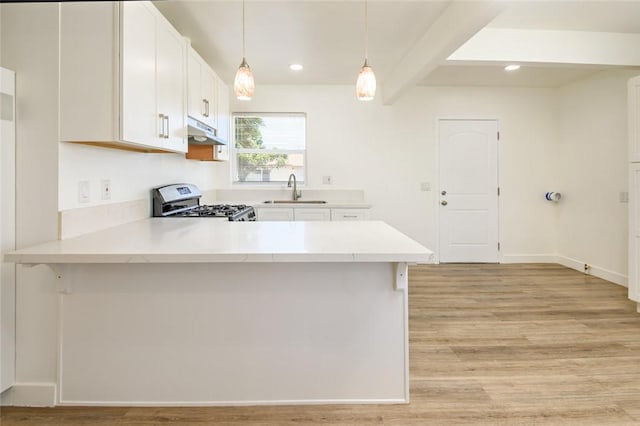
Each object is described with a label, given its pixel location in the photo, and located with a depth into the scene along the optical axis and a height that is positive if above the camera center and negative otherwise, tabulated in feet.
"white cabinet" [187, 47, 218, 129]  9.65 +3.47
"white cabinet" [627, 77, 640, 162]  10.84 +2.75
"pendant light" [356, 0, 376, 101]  7.05 +2.42
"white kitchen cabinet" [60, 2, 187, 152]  6.15 +2.34
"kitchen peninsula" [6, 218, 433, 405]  6.08 -1.84
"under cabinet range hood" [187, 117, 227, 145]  9.75 +2.33
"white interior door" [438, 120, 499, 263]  17.46 +1.15
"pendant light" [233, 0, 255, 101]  7.07 +2.48
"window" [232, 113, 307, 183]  16.93 +3.04
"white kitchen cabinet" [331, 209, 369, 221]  14.44 +0.07
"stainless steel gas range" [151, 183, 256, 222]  10.03 +0.29
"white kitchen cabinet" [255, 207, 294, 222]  14.49 +0.08
